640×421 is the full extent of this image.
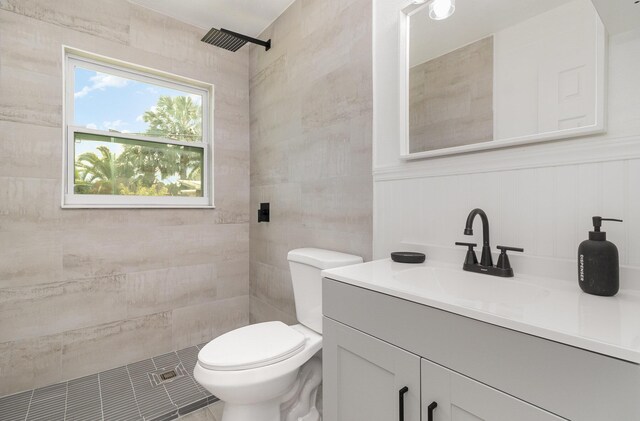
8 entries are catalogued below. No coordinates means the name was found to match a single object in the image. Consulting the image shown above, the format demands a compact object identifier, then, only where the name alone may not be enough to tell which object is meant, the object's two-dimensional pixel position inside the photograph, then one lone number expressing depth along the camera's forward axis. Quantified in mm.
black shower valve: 2262
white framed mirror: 890
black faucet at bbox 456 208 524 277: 997
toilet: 1190
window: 1938
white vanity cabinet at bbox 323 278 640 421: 524
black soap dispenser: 765
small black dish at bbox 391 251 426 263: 1212
